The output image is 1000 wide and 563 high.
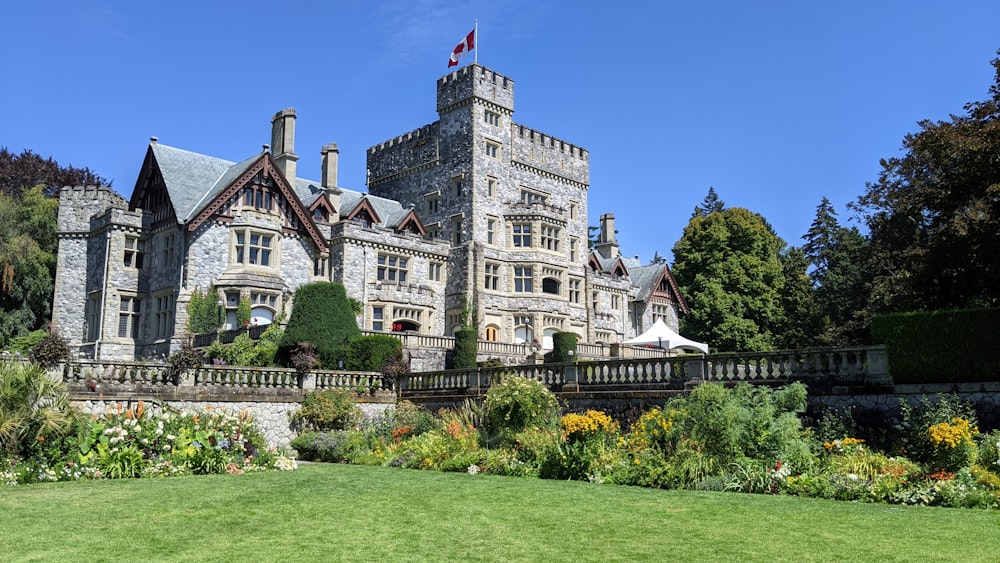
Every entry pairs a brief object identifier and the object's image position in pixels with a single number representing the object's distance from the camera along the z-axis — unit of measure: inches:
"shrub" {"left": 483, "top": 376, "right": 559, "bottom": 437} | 747.4
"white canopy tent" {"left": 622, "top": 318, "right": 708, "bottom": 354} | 1427.2
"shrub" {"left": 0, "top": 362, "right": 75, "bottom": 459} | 621.9
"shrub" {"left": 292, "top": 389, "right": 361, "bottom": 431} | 959.6
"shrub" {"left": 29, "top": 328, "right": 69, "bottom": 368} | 780.0
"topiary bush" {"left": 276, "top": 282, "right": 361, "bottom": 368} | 1162.6
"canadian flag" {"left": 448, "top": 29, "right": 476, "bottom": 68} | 1755.7
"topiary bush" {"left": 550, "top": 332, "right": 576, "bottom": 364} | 1427.2
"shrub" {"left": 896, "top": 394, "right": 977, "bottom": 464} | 567.5
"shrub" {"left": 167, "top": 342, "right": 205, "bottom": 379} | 880.9
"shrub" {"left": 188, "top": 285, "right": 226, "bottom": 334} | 1365.7
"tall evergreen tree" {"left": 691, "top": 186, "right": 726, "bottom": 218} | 3206.2
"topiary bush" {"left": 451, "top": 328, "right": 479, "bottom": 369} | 1373.0
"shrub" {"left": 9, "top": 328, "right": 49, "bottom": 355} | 1434.5
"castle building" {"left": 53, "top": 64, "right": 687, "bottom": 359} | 1430.9
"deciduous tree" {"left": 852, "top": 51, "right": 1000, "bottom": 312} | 717.3
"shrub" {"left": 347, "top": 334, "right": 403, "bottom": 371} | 1138.0
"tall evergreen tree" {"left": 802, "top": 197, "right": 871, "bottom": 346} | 1454.2
